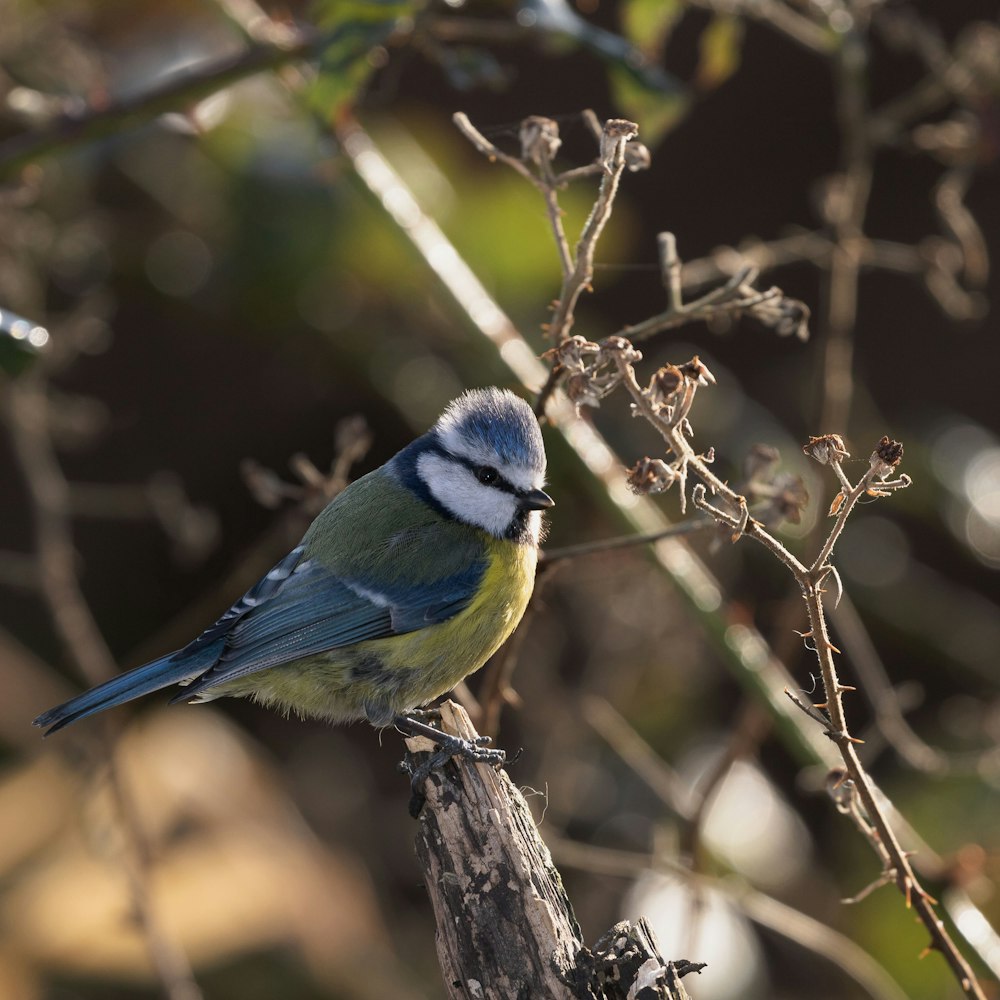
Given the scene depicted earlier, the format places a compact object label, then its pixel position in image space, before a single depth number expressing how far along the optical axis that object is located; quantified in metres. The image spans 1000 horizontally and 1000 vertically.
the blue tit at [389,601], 4.58
